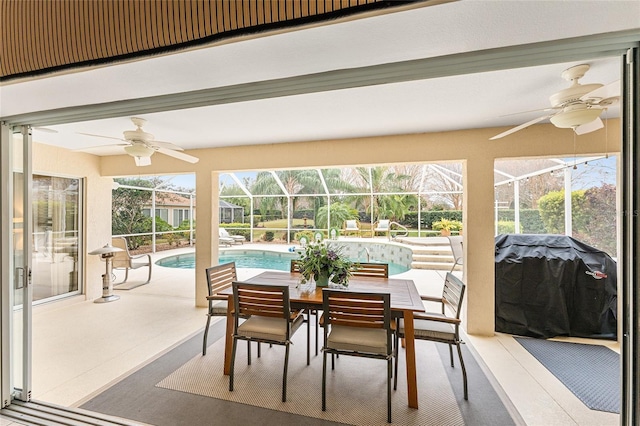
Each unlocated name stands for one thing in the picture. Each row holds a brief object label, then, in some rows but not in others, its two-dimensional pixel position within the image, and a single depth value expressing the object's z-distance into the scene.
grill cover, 3.24
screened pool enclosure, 10.47
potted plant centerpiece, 2.74
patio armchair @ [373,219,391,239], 10.51
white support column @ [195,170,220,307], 4.44
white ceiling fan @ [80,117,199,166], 3.13
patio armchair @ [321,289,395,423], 2.10
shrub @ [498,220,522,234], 6.12
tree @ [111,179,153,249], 9.70
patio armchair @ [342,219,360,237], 11.06
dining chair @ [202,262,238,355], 2.92
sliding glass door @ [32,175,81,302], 4.32
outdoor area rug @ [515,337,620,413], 2.30
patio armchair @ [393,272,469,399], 2.31
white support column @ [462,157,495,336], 3.47
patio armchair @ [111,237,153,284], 5.62
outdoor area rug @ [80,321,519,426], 2.05
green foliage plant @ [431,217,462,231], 10.20
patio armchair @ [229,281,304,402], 2.33
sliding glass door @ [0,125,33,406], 1.97
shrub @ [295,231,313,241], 9.90
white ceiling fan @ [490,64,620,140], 1.99
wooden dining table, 2.23
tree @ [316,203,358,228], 11.57
